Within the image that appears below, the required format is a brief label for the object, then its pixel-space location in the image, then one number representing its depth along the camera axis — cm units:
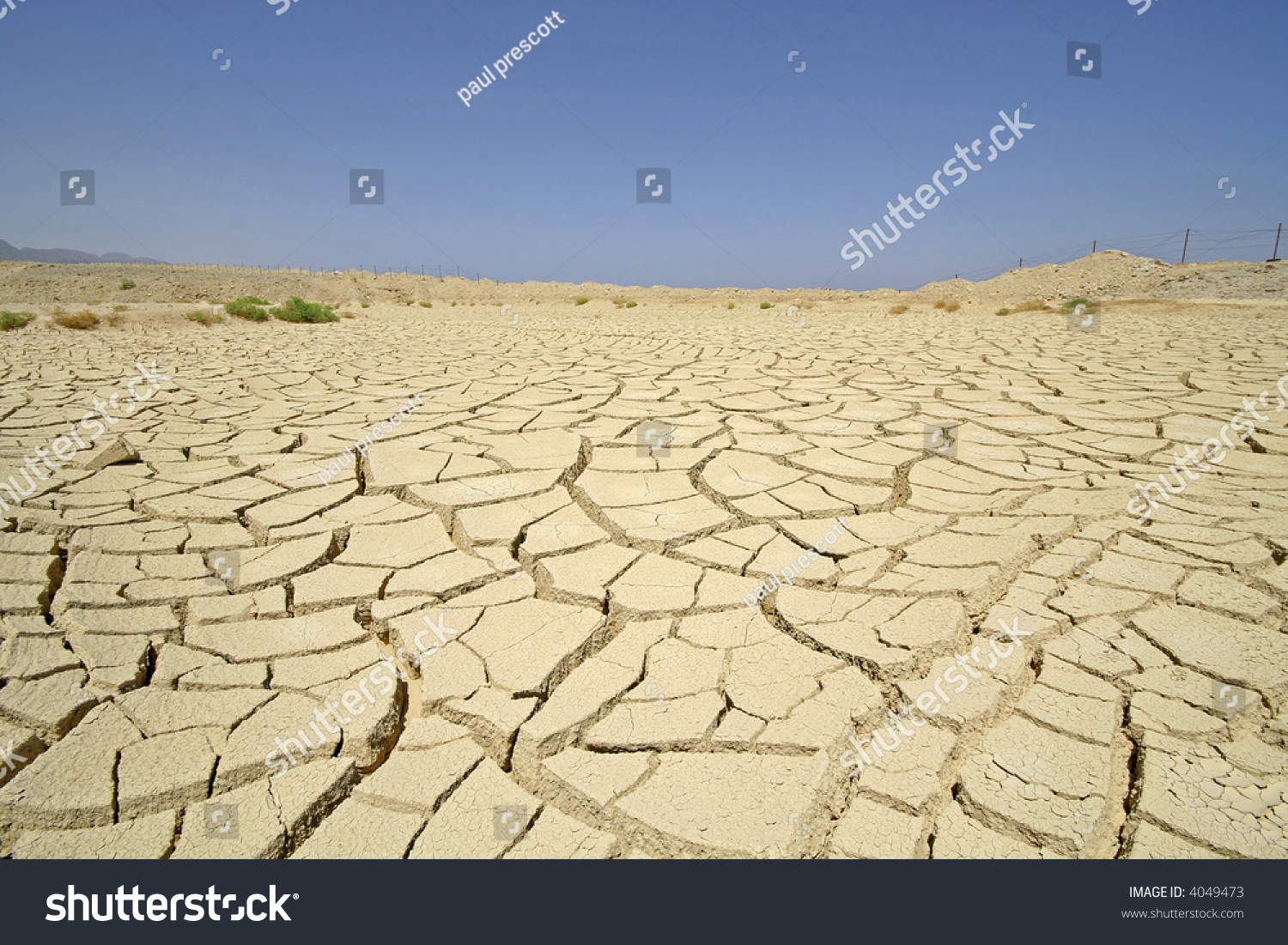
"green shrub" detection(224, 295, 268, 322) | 958
